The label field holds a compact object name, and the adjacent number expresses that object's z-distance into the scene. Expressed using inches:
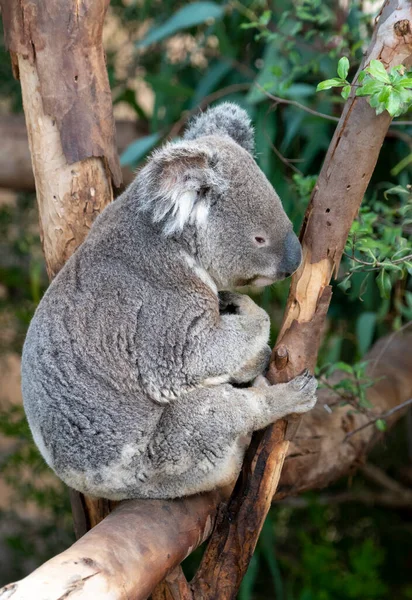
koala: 113.2
